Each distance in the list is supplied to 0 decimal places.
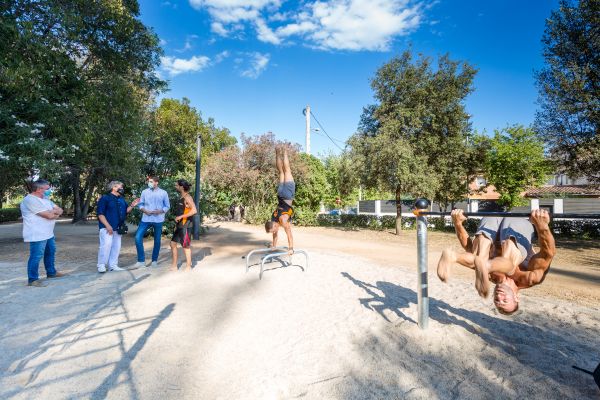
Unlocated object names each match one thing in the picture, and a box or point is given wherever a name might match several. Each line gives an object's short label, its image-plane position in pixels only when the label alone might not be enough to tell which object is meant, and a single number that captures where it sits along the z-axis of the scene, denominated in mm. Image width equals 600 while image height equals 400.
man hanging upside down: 2525
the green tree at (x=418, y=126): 14547
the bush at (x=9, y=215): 24247
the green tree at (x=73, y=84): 8672
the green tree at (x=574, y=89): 11305
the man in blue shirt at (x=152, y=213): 6559
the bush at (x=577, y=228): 15656
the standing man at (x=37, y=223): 5176
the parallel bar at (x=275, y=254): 5716
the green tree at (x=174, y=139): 28375
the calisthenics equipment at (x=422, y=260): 3398
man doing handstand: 5938
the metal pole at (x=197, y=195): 11626
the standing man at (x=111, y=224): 6145
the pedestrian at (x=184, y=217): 6039
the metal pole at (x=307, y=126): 23425
